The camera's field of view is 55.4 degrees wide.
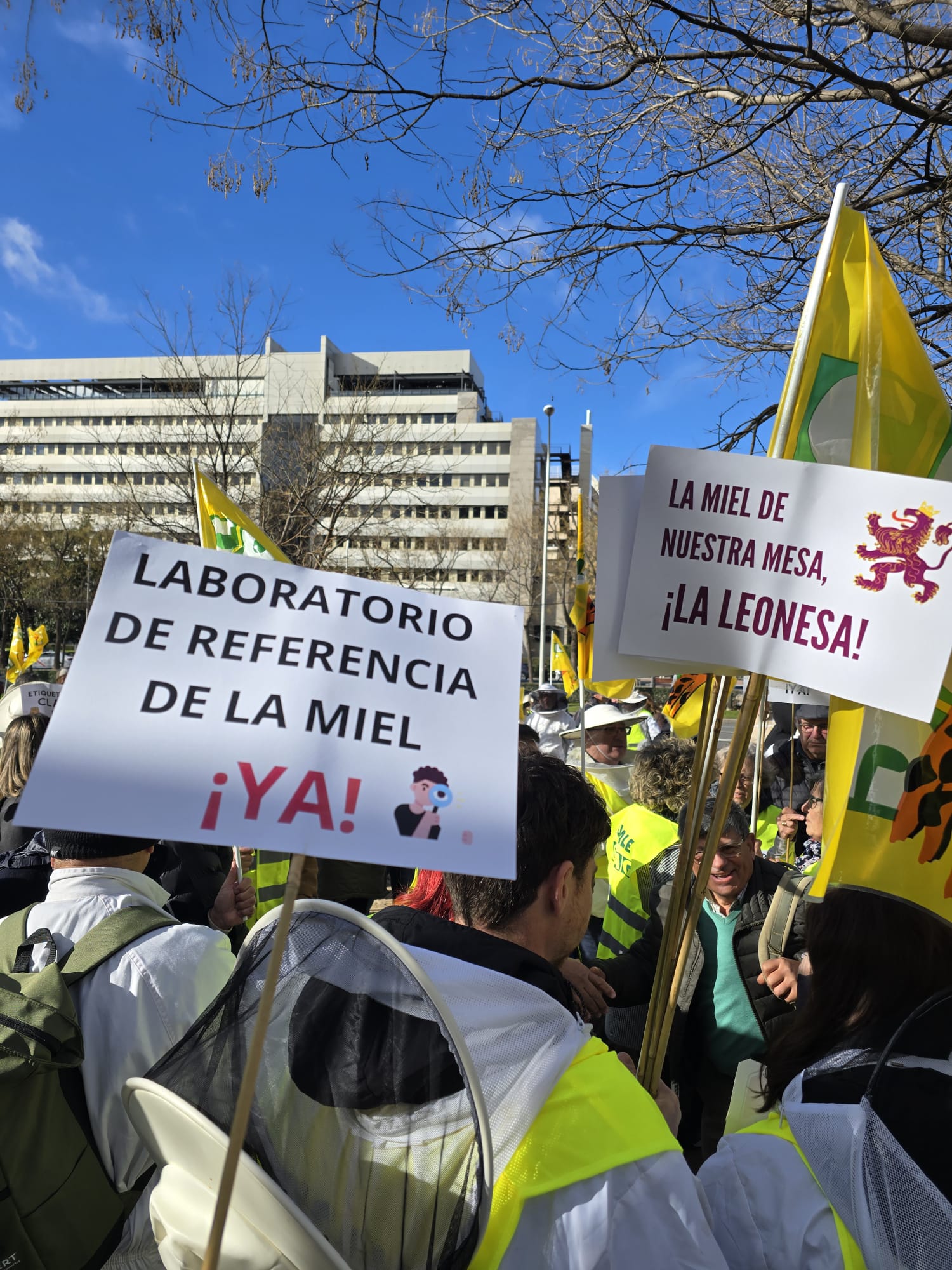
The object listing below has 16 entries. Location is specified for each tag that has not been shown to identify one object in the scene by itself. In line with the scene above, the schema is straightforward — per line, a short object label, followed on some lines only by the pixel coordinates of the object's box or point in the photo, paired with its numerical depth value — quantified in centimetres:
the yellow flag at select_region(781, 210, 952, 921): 190
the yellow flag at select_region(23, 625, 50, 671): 1336
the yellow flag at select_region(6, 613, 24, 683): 1282
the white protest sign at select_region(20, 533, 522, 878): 120
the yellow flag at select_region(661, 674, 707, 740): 693
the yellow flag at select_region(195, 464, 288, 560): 367
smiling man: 287
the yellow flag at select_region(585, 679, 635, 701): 618
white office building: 1293
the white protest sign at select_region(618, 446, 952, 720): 178
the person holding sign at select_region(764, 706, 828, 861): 548
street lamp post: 2375
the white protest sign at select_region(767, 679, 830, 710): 527
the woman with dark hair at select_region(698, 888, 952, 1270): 124
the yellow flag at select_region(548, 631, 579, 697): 1047
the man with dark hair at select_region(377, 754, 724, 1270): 121
